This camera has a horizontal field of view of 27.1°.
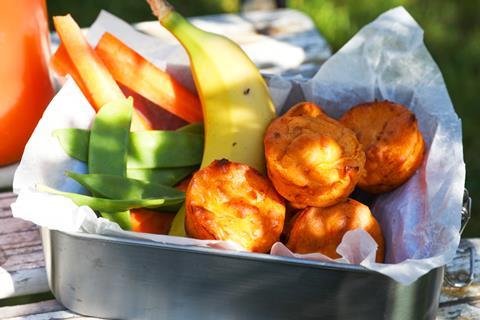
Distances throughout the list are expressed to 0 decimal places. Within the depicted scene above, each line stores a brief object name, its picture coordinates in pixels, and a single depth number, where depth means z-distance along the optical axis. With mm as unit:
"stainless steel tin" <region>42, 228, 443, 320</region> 449
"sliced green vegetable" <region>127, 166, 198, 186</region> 567
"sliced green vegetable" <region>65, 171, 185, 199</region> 530
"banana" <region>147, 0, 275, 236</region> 555
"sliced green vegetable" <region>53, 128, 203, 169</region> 559
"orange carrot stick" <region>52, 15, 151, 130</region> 582
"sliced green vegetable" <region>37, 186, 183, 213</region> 507
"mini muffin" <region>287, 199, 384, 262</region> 492
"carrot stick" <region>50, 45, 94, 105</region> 594
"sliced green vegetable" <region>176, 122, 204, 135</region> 594
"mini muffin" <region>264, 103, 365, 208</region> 497
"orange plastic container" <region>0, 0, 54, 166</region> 581
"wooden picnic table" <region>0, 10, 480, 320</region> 515
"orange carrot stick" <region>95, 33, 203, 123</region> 600
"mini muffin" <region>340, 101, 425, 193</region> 534
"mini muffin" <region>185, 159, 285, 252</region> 482
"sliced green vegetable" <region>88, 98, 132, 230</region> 551
